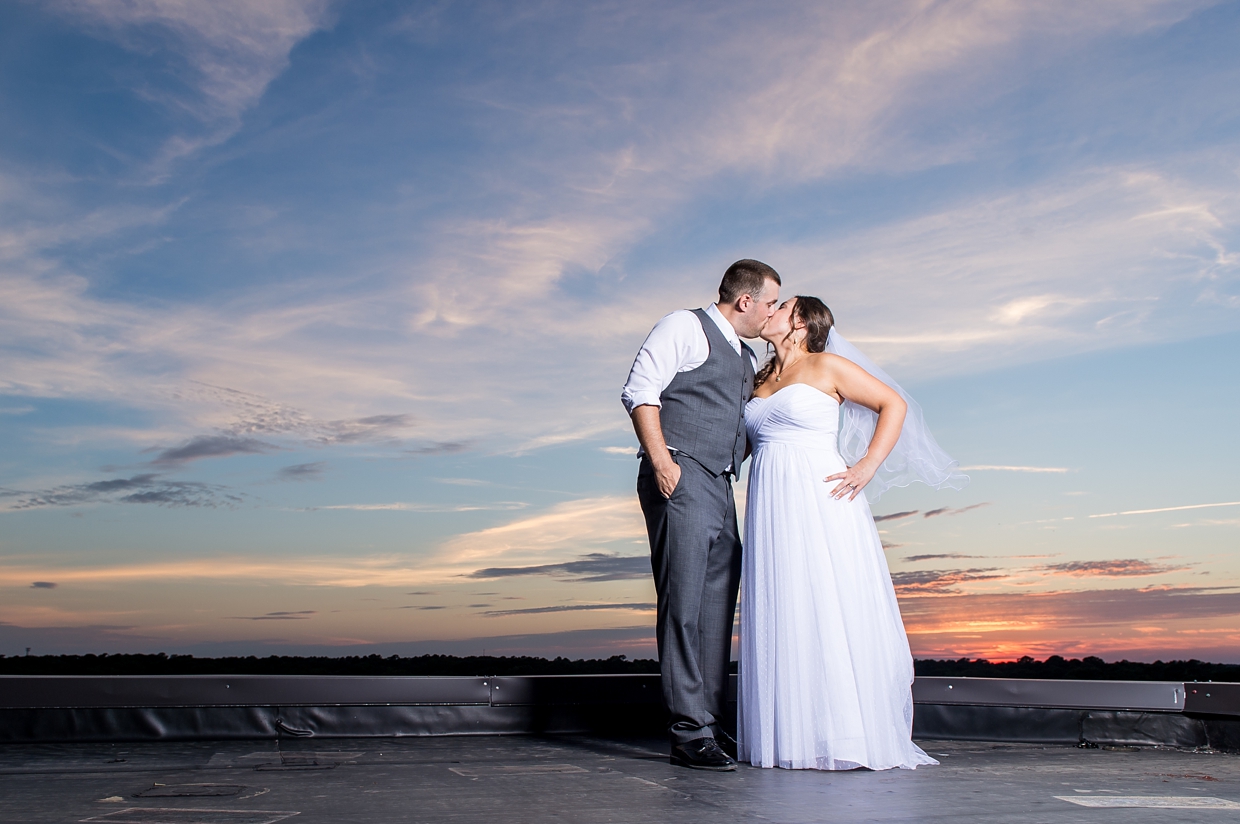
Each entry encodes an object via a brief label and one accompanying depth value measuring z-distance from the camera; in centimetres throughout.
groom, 300
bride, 300
